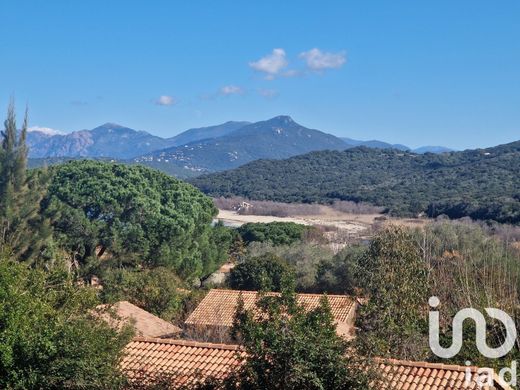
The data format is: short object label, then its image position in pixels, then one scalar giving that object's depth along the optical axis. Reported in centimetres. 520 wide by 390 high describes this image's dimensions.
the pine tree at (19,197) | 2494
